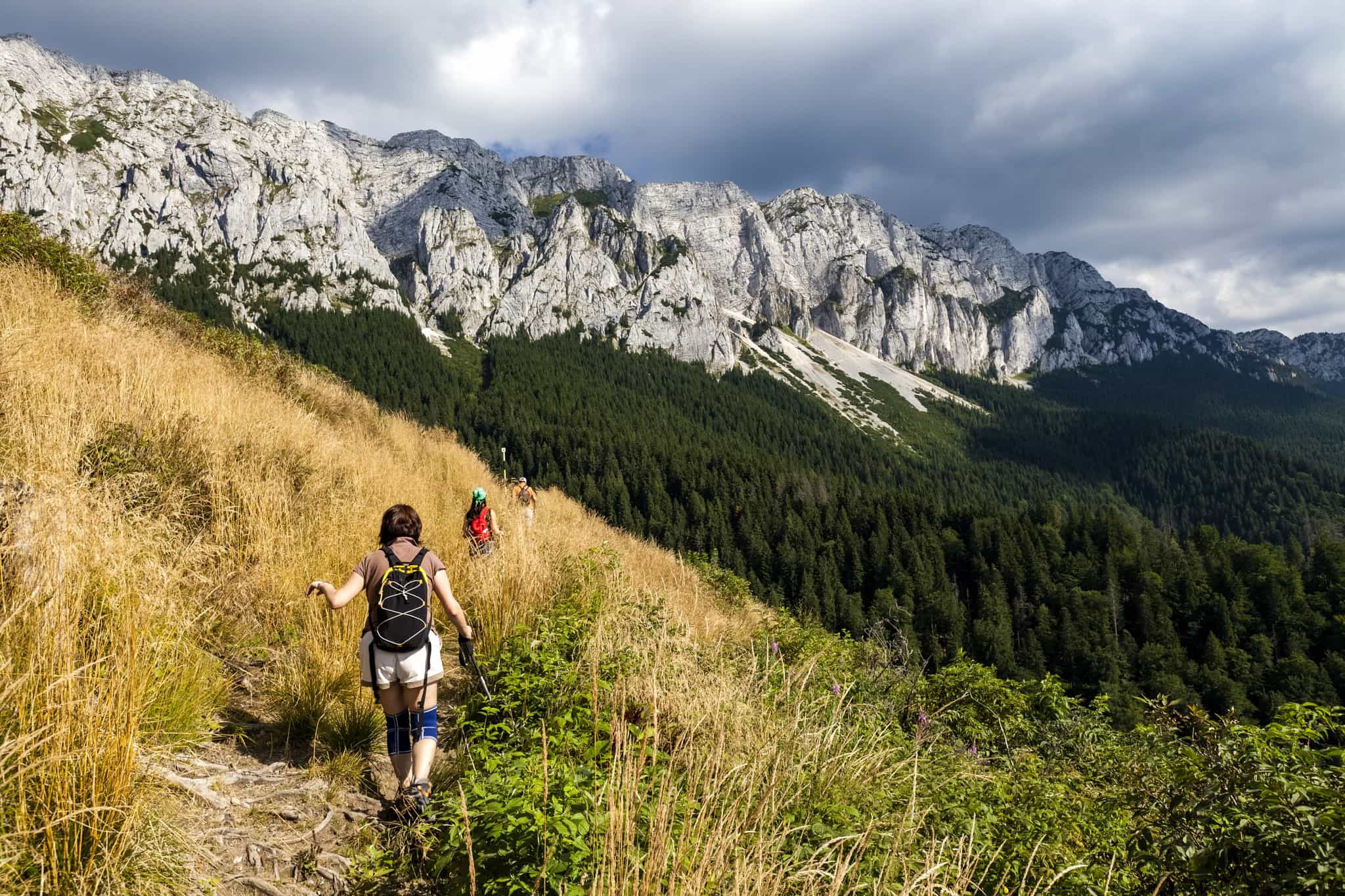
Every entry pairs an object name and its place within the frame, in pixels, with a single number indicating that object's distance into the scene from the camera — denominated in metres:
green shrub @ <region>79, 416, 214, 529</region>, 4.23
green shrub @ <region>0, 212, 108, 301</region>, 8.38
